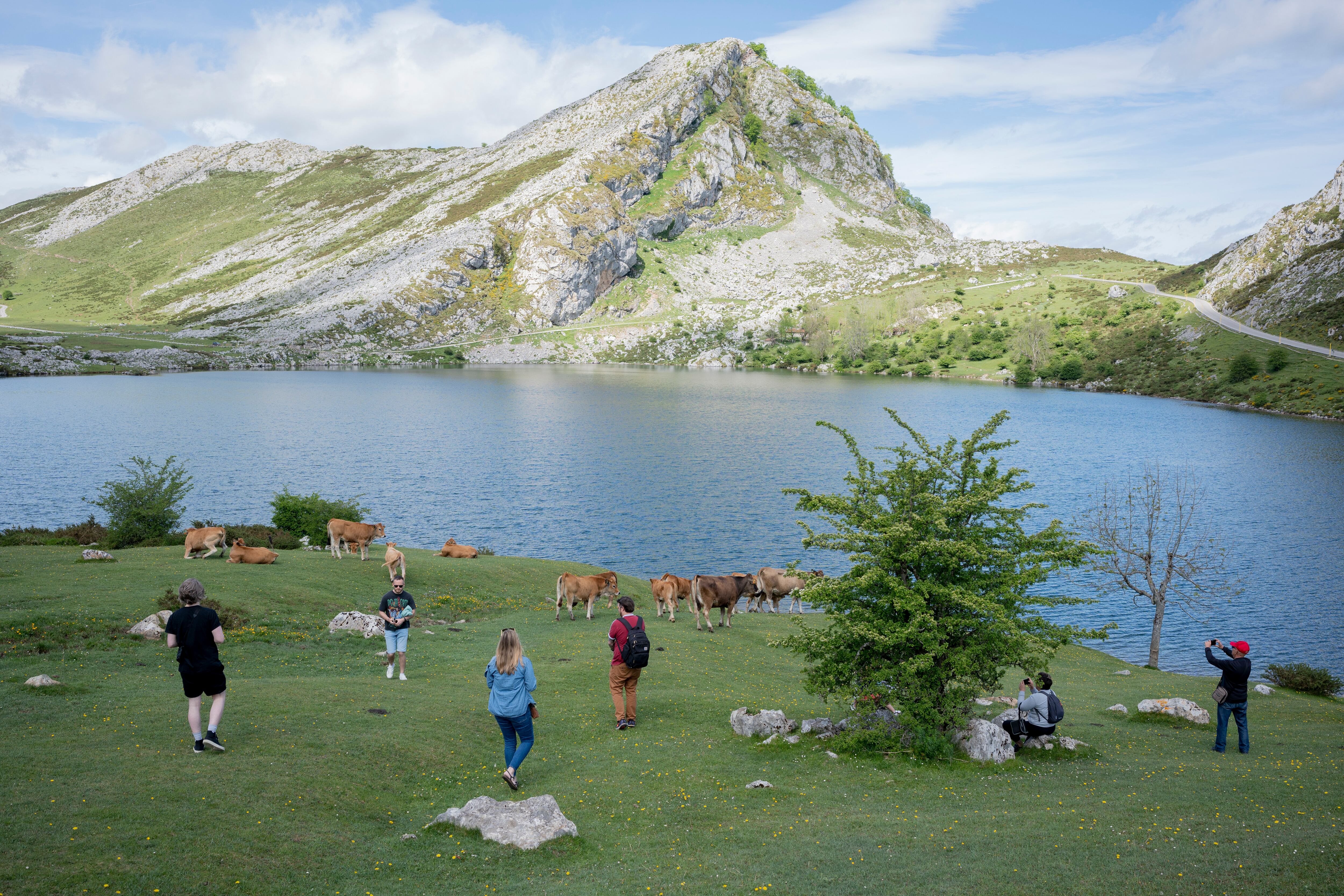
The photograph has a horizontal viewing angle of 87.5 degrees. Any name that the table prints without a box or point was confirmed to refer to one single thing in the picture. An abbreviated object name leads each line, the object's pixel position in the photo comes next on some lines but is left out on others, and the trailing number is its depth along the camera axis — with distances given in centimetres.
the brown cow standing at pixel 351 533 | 3397
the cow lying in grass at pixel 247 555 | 2886
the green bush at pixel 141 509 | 3550
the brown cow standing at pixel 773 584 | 3388
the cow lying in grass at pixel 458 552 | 3800
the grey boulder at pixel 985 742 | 1612
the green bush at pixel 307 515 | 3912
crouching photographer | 1702
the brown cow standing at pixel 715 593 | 3005
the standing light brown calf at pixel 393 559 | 2920
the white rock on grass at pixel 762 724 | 1708
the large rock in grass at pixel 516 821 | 1129
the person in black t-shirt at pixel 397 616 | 1931
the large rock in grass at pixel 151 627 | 1995
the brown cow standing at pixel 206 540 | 2980
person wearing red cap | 1686
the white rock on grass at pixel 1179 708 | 2008
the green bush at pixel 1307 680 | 2759
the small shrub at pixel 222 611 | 2177
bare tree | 3659
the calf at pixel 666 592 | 3070
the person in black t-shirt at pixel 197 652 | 1253
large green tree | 1644
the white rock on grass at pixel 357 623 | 2356
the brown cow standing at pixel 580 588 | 2953
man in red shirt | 1714
